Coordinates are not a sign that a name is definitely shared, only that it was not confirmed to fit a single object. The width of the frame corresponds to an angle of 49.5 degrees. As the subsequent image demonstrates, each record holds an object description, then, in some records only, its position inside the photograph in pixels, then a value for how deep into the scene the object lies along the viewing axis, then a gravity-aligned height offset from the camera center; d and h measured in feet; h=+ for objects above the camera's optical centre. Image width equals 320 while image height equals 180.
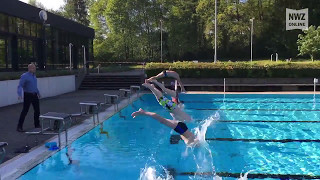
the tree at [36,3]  236.43 +46.76
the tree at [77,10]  231.09 +40.44
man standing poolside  28.63 -1.47
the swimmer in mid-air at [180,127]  21.13 -3.76
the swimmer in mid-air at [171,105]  28.09 -2.98
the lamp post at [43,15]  57.62 +9.35
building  69.15 +7.86
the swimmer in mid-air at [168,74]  27.14 -0.32
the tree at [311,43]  106.73 +8.05
